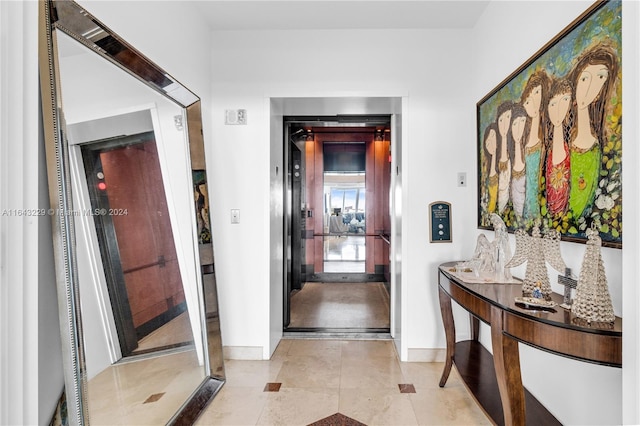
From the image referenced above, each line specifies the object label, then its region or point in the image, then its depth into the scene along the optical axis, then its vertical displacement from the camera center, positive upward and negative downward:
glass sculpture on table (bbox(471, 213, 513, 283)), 1.75 -0.28
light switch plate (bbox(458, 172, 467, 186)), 2.57 +0.24
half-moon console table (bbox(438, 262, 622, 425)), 1.06 -0.50
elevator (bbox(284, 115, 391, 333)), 4.82 -0.01
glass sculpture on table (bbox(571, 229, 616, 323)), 1.11 -0.29
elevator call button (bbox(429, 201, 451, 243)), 2.56 -0.12
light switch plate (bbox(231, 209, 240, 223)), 2.63 -0.03
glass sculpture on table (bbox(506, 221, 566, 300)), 1.40 -0.24
